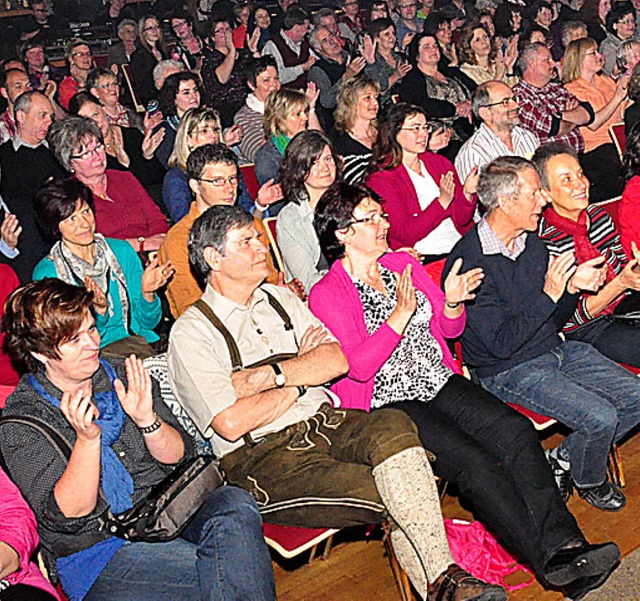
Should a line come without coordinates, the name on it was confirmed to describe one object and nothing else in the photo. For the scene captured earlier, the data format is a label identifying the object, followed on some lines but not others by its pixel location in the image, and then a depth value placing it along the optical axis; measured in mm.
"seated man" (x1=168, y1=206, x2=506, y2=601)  2477
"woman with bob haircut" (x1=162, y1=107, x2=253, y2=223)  4188
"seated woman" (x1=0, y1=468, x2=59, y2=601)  2113
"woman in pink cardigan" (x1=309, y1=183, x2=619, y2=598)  2654
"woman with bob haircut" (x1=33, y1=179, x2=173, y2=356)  3162
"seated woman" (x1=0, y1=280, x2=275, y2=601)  2189
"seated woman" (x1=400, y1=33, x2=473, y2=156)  5859
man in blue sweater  3027
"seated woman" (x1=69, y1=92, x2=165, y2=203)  4652
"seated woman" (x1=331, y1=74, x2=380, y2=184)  4625
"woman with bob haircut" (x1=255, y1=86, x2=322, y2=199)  4523
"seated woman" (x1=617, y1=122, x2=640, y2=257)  3627
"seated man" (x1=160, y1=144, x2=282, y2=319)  3549
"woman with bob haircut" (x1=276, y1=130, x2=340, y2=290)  3650
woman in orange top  5121
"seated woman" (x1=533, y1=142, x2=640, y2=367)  3346
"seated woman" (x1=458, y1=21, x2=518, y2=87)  6344
